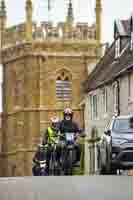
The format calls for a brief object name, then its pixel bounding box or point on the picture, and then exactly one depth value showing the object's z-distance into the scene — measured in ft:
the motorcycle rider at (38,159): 104.64
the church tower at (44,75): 285.64
